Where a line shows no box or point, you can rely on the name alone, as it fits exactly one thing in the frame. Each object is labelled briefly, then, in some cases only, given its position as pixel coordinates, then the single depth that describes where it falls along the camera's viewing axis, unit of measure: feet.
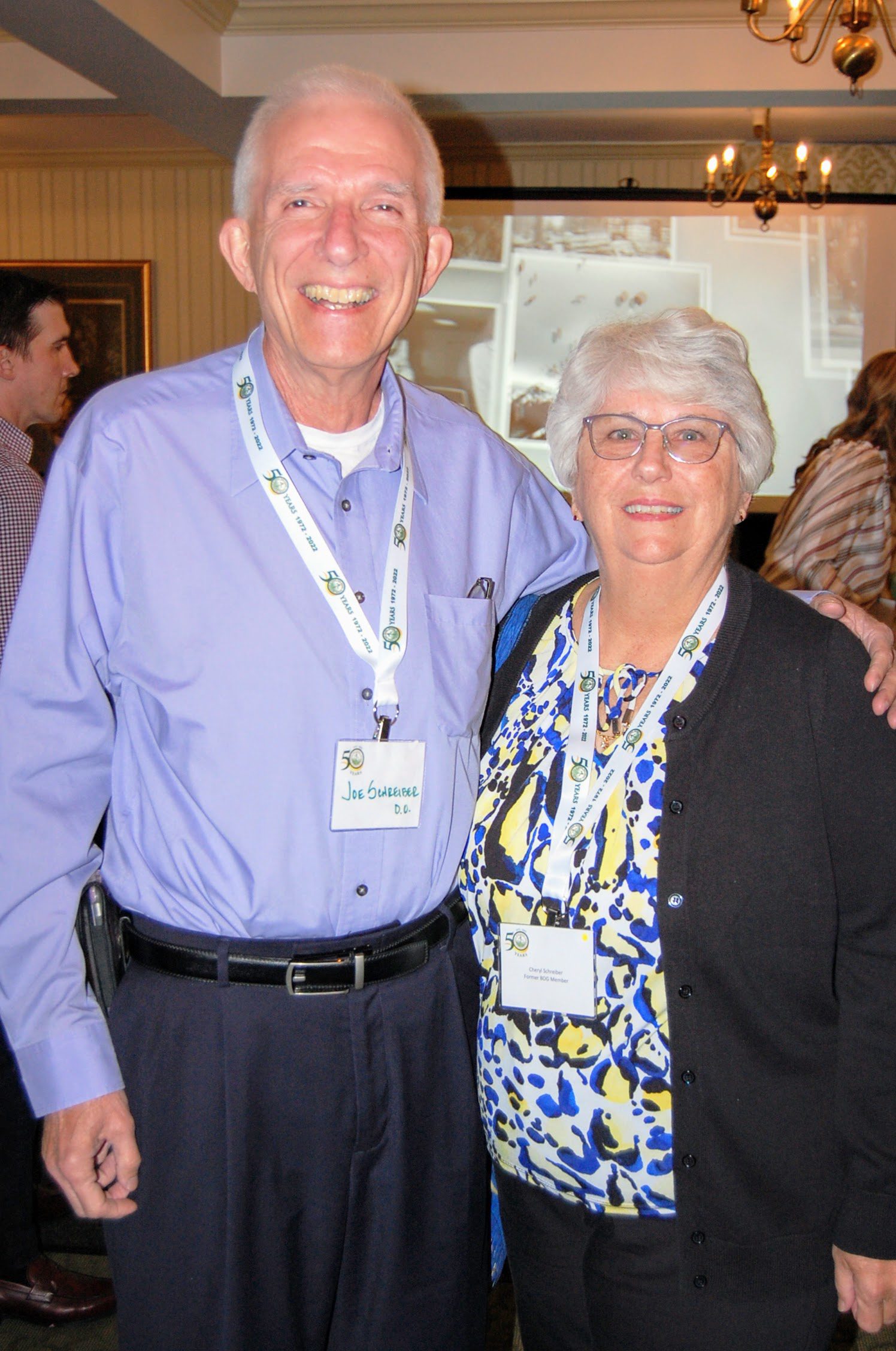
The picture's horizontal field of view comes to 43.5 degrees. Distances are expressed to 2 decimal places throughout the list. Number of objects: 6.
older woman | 4.51
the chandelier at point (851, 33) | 12.80
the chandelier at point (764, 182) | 18.51
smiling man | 4.63
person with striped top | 11.85
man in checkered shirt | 8.21
